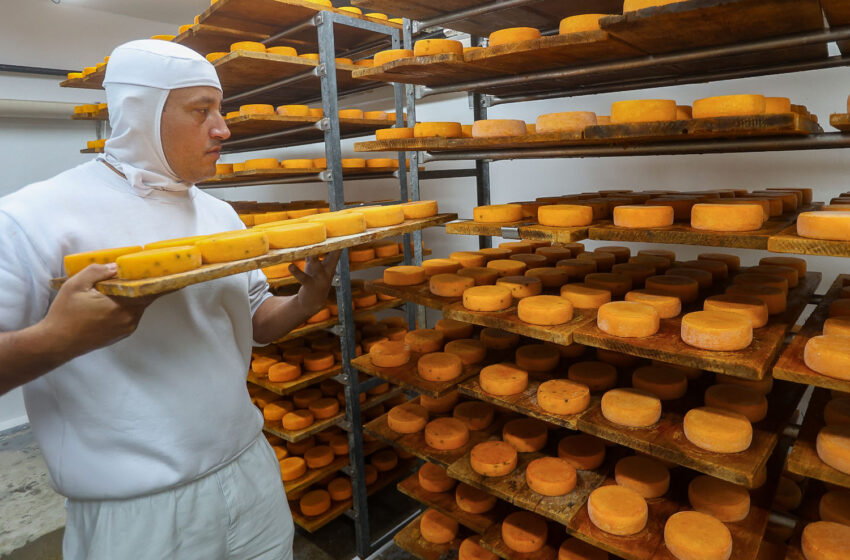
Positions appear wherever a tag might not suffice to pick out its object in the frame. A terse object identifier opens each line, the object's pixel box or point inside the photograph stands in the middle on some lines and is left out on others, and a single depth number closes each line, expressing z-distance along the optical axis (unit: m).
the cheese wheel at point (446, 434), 1.88
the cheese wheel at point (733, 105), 1.29
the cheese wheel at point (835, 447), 1.17
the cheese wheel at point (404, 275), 2.00
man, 1.17
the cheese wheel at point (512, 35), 1.68
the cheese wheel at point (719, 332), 1.26
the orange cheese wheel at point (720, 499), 1.45
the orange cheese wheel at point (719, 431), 1.30
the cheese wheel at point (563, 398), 1.55
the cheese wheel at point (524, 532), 1.71
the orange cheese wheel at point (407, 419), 2.04
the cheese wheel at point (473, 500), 1.91
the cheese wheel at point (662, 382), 1.61
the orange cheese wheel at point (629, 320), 1.39
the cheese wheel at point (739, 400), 1.46
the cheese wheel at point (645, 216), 1.42
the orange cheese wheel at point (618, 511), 1.40
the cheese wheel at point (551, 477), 1.57
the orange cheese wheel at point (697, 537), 1.29
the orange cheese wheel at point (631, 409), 1.45
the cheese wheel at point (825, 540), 1.24
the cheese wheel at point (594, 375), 1.72
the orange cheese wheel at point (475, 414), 2.01
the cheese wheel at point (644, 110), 1.38
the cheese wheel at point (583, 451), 1.72
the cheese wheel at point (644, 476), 1.58
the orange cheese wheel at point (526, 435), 1.83
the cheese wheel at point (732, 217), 1.29
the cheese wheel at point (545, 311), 1.52
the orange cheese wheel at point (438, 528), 2.09
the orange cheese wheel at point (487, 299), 1.68
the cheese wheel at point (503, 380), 1.69
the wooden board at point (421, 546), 2.06
